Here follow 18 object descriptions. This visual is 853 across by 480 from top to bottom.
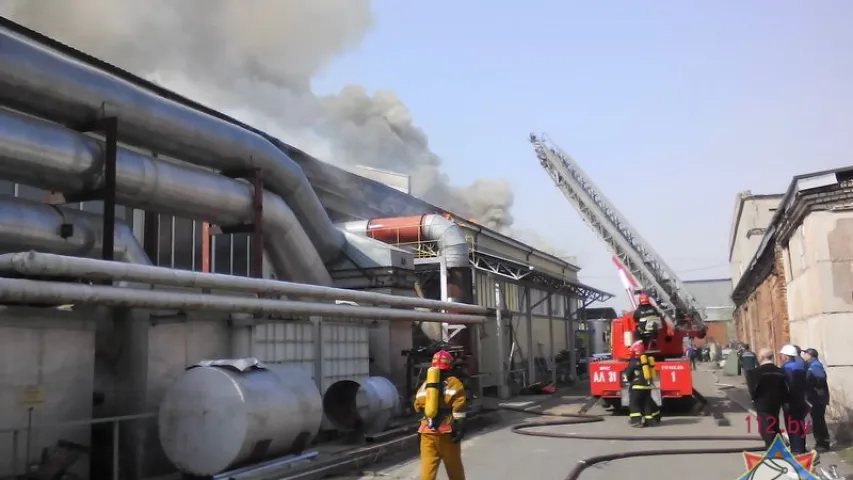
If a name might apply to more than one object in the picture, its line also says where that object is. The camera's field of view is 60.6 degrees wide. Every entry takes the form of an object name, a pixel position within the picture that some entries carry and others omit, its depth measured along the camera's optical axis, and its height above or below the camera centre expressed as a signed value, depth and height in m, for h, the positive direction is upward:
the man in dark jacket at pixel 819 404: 9.61 -0.97
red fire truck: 14.09 -0.70
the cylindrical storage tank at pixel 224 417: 8.06 -0.79
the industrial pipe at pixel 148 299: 7.03 +0.56
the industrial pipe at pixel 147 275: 7.05 +0.82
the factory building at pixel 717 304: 61.00 +3.04
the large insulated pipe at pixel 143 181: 8.47 +2.26
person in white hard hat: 8.72 -0.93
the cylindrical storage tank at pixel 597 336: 36.25 +0.01
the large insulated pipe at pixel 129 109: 8.31 +3.13
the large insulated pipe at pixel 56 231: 8.38 +1.46
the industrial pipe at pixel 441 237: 17.23 +2.53
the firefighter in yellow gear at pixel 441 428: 6.82 -0.81
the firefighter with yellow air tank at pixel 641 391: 13.27 -1.02
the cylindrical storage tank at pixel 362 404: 11.58 -1.00
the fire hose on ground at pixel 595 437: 9.17 -1.57
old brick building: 12.08 +1.14
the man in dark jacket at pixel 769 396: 8.62 -0.77
